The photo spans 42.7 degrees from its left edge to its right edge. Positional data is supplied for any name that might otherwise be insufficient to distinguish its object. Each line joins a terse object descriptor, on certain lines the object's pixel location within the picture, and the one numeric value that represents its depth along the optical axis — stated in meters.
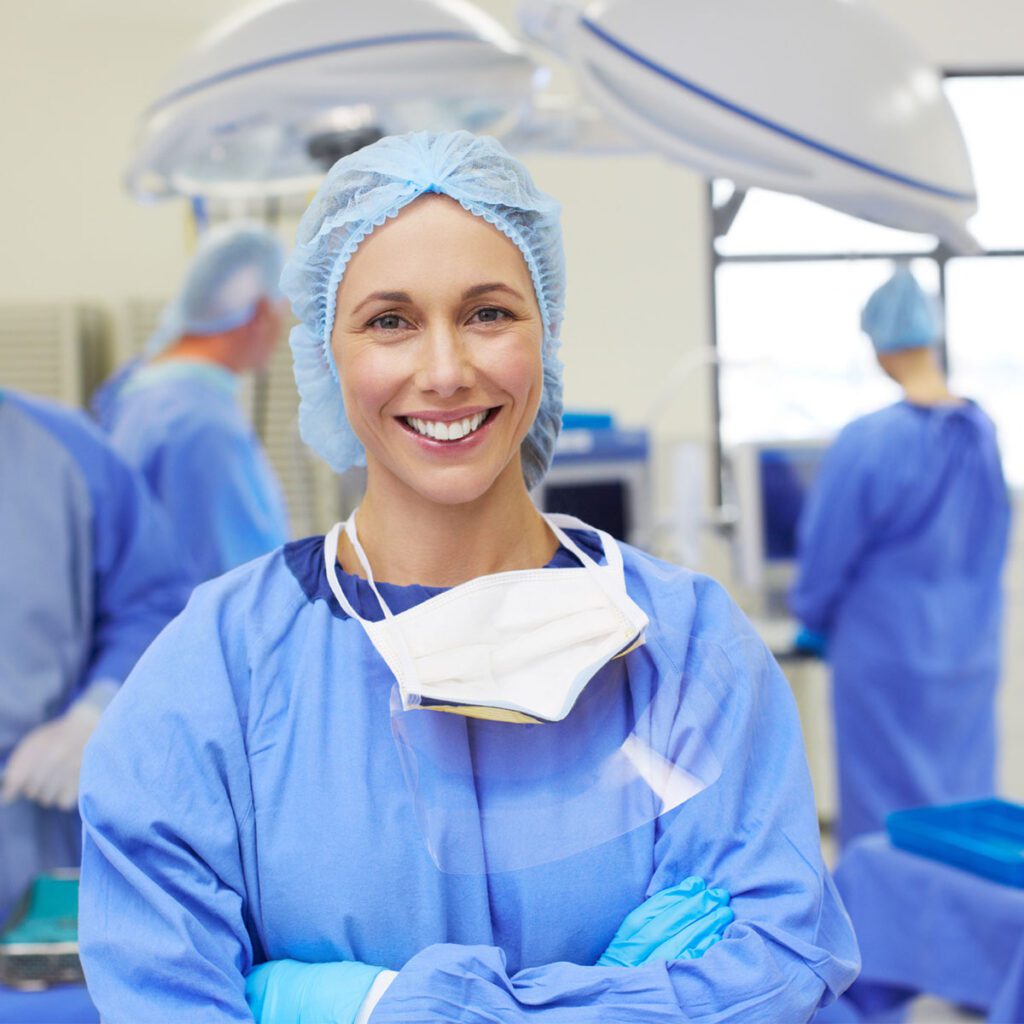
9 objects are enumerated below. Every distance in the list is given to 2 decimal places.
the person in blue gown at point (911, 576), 3.29
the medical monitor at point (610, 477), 2.96
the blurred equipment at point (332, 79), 1.61
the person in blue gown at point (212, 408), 2.67
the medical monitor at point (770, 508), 3.86
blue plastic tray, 1.93
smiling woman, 0.96
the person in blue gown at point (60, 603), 1.76
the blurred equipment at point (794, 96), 1.24
